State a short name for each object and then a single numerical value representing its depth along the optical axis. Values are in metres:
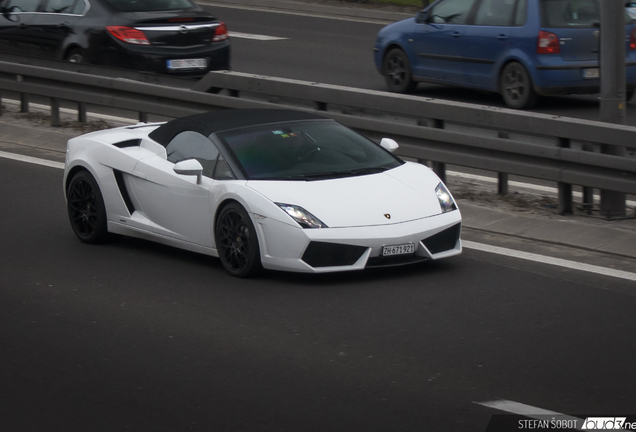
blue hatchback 28.69
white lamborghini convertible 15.14
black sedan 30.19
